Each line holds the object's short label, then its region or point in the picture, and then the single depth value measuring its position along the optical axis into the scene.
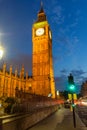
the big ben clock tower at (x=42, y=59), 38.04
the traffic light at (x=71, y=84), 7.50
